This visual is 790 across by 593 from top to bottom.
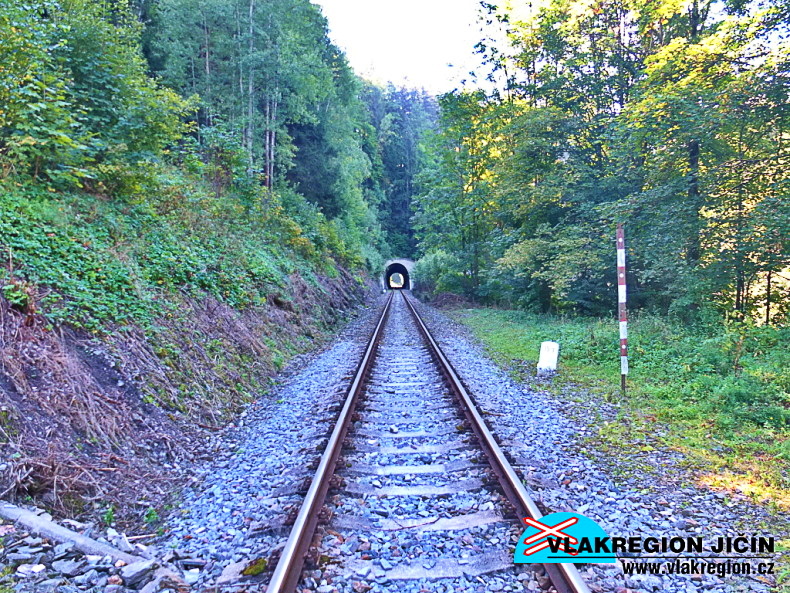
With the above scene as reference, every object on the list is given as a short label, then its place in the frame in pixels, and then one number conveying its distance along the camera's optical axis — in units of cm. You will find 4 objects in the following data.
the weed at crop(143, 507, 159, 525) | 384
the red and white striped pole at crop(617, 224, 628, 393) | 732
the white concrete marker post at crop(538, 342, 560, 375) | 874
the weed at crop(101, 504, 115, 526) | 371
